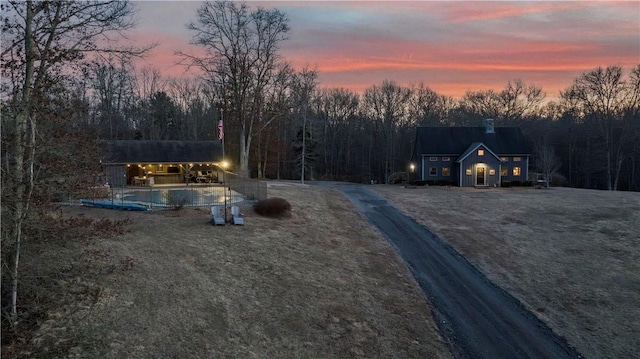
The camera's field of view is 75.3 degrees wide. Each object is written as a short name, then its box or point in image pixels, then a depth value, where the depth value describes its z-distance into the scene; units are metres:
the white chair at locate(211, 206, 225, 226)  19.33
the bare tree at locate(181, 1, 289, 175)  36.66
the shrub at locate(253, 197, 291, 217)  22.78
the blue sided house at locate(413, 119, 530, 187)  45.41
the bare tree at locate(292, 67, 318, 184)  53.12
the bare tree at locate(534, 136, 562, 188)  44.22
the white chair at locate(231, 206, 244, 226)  19.89
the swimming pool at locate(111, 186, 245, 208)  22.42
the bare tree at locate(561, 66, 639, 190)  57.66
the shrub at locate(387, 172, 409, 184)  50.39
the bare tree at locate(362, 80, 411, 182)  70.68
